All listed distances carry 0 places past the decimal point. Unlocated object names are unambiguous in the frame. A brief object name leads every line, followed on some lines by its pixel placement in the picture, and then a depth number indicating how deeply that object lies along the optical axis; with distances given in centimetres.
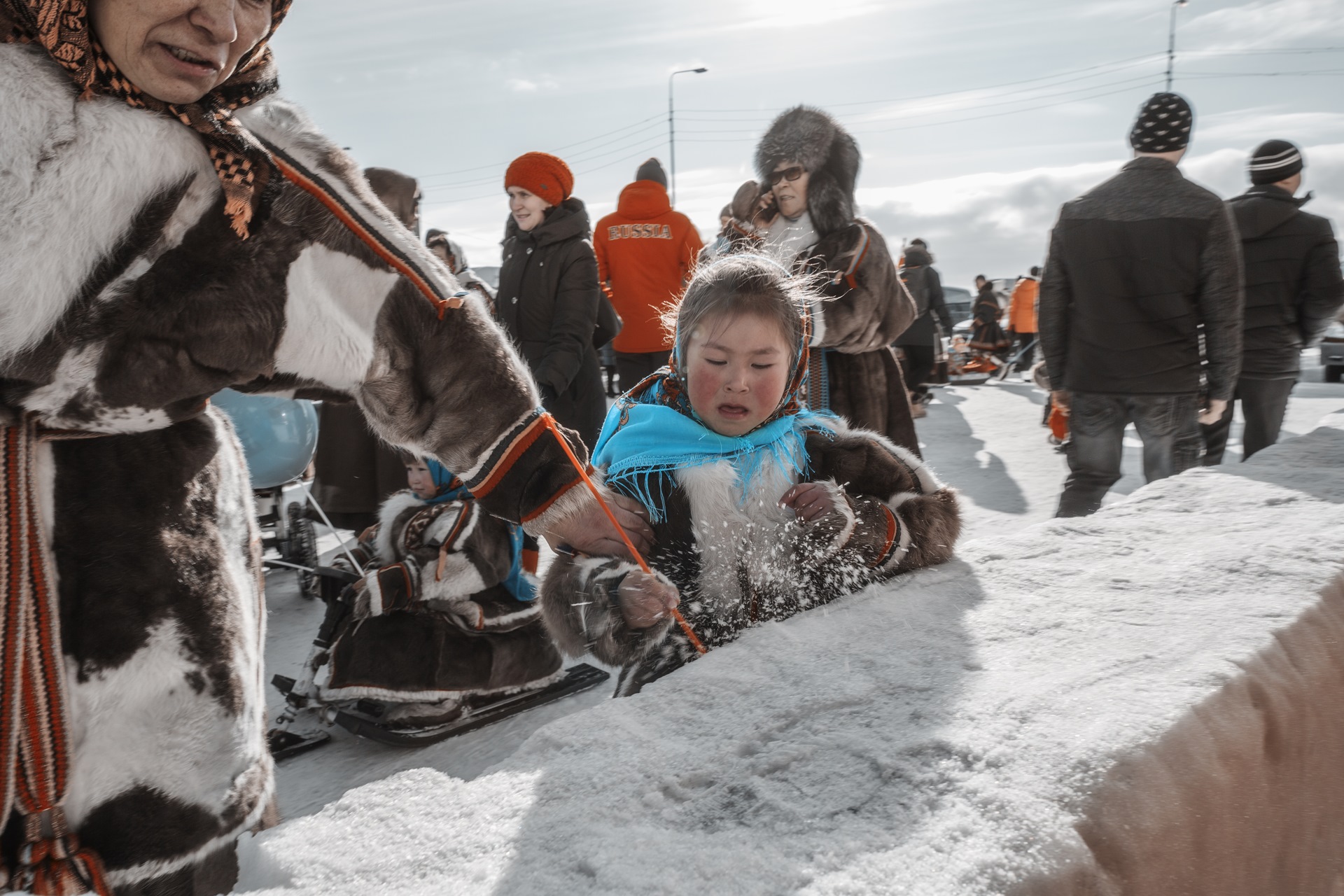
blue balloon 358
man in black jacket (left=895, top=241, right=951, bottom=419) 838
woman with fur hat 335
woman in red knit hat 394
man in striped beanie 407
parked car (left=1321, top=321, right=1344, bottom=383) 1007
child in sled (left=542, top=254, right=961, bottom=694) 162
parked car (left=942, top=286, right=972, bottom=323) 3042
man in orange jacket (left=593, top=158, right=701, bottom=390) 511
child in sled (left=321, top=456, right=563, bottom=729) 277
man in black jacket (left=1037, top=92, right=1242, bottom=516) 332
